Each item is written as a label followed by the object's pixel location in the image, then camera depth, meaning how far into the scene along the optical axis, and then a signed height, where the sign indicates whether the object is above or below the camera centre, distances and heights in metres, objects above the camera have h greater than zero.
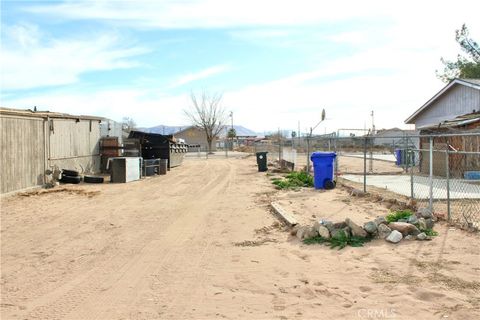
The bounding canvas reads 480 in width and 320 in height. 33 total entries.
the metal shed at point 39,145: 15.72 +0.28
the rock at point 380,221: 8.08 -1.23
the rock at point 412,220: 8.18 -1.23
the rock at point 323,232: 7.91 -1.38
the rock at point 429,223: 8.12 -1.28
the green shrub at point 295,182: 16.89 -1.19
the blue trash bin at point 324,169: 15.73 -0.65
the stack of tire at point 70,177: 19.83 -1.04
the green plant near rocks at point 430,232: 7.84 -1.39
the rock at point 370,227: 7.85 -1.29
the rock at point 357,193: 13.26 -1.24
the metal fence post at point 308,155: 20.22 -0.24
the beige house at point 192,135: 97.59 +3.23
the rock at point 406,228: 7.77 -1.30
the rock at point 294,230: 8.46 -1.44
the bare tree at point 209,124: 66.62 +3.87
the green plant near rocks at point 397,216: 8.67 -1.24
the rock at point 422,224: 8.01 -1.27
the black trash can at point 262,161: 25.92 -0.60
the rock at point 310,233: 8.05 -1.41
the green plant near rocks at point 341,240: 7.51 -1.48
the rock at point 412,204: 10.29 -1.21
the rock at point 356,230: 7.81 -1.33
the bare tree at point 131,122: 89.05 +5.40
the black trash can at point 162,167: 25.53 -0.86
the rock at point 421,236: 7.58 -1.40
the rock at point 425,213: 8.58 -1.18
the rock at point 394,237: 7.50 -1.39
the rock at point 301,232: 8.19 -1.42
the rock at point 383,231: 7.77 -1.35
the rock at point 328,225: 8.01 -1.28
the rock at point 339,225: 8.08 -1.29
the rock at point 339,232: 7.84 -1.37
